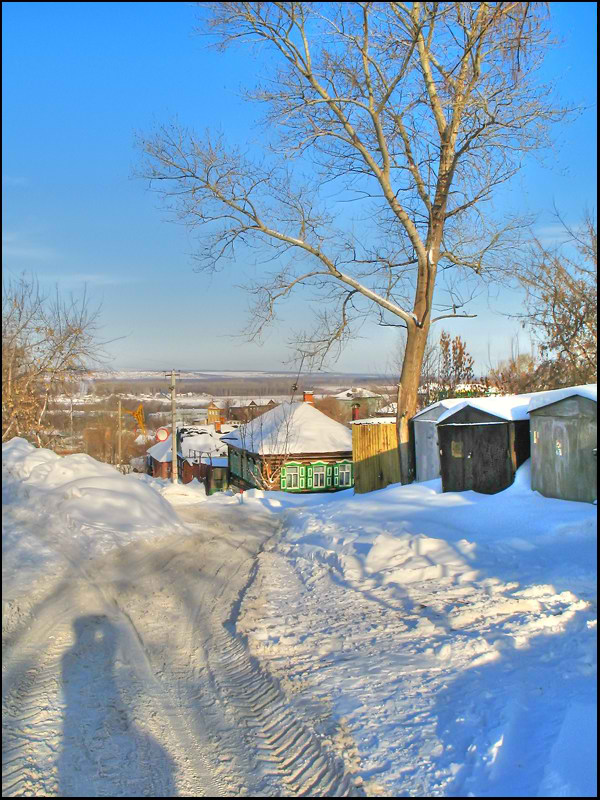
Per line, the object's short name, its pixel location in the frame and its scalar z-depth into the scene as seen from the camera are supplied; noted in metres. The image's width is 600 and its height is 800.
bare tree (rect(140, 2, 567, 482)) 16.14
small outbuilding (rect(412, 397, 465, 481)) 17.59
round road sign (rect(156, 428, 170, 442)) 34.40
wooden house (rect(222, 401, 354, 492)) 36.88
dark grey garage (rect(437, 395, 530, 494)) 13.73
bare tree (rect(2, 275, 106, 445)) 14.62
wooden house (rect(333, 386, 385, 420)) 80.90
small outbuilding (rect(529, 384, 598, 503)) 10.69
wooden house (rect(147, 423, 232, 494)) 56.34
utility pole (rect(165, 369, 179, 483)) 29.54
